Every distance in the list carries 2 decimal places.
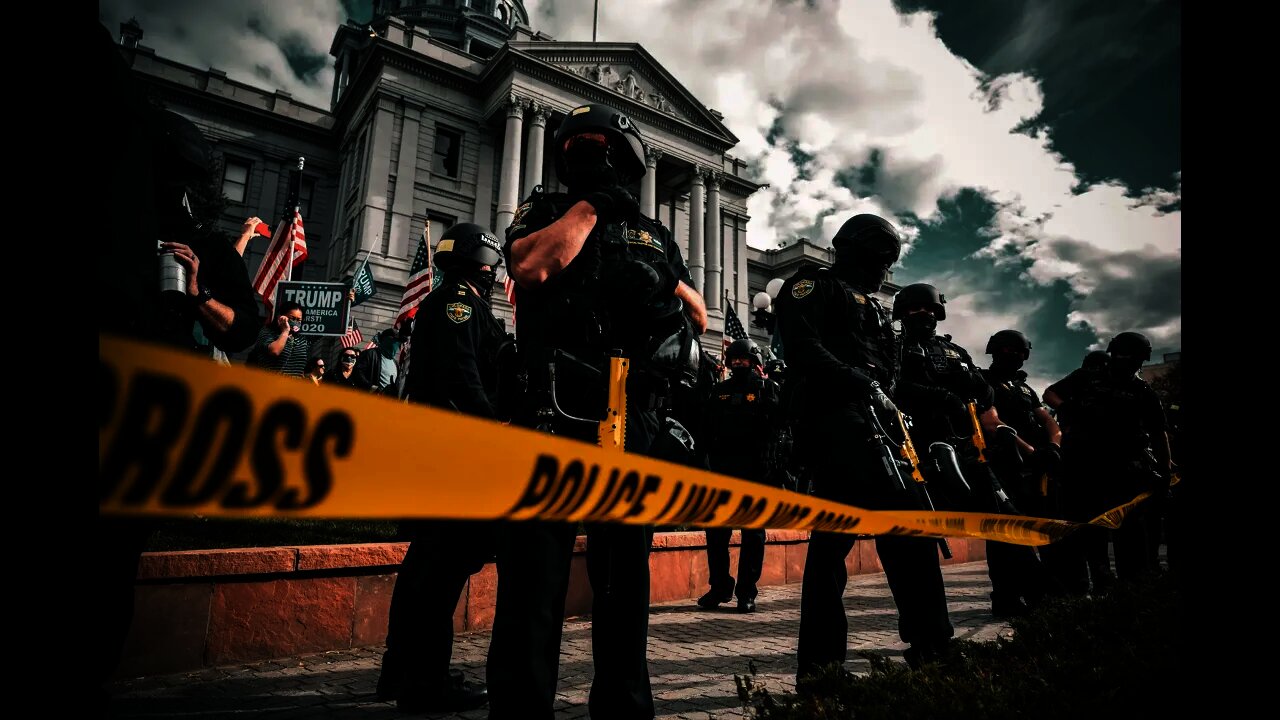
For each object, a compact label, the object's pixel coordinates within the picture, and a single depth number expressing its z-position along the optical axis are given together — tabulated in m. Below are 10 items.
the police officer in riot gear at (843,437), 2.98
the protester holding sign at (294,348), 11.92
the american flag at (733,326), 17.38
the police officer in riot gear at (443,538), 2.93
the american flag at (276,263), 10.60
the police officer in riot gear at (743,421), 6.91
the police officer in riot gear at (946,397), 4.39
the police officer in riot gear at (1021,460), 5.29
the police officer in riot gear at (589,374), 1.98
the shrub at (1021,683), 2.11
